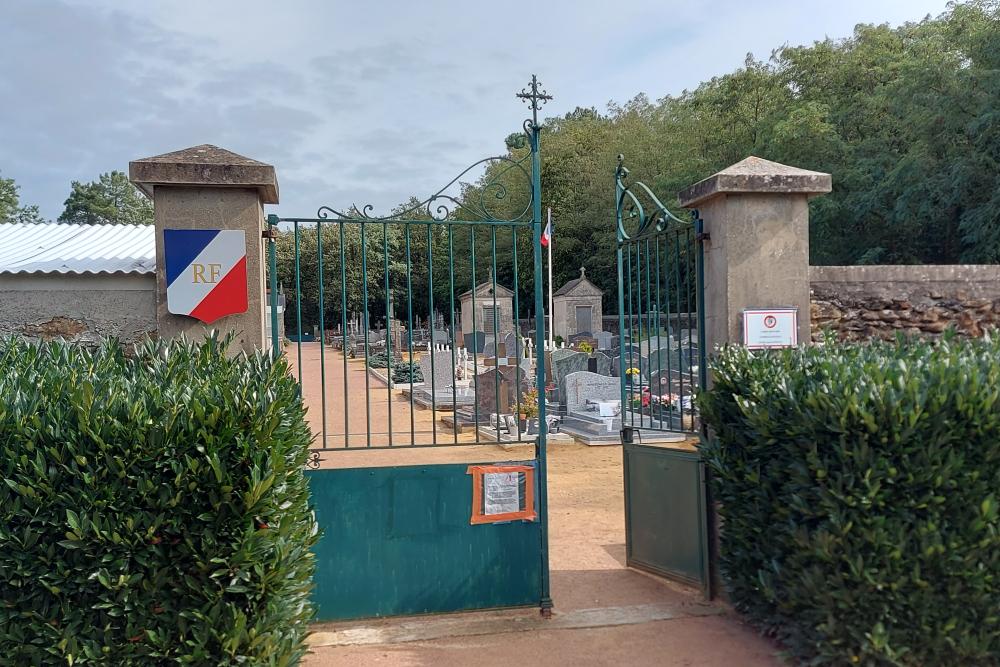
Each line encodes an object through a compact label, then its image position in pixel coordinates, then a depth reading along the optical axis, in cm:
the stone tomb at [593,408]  1188
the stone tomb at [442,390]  1550
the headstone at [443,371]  1706
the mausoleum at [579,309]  2912
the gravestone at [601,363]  1661
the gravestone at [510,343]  1913
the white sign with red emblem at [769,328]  481
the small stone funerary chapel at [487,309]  2650
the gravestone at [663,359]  1596
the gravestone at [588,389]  1348
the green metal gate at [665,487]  493
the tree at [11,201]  4576
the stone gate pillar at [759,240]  482
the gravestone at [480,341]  2199
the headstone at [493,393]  1252
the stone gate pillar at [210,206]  424
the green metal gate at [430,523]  453
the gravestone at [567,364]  1595
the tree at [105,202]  6475
